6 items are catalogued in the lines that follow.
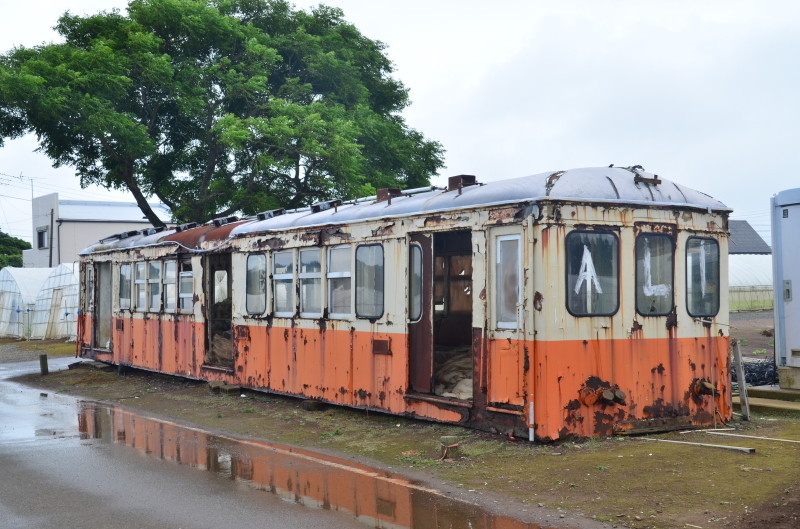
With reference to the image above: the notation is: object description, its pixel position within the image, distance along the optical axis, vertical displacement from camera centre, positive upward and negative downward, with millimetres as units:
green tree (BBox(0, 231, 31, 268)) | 55344 +3749
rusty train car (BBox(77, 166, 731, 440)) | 9227 -27
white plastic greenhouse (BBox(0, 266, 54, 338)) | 35909 +344
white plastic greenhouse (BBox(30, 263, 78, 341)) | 33656 -88
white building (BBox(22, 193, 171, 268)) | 48375 +4656
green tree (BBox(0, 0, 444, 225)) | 24328 +5979
